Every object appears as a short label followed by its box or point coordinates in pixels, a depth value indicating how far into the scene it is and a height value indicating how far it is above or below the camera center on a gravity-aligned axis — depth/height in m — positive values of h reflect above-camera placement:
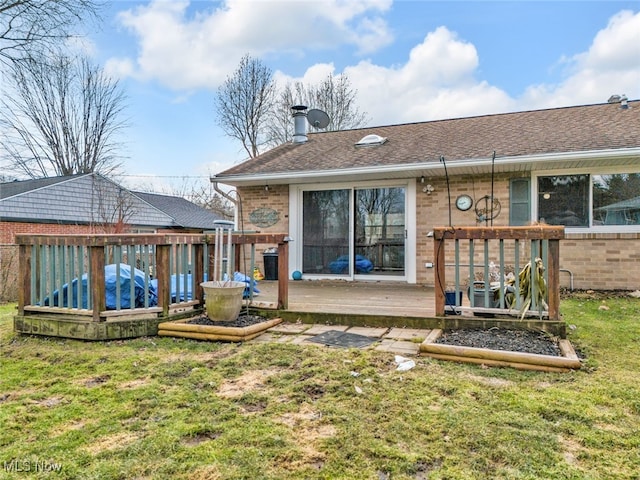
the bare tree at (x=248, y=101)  19.12 +6.71
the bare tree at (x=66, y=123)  19.88 +6.18
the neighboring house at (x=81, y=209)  14.88 +1.40
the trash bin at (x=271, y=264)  8.30 -0.50
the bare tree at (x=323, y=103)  18.78 +6.52
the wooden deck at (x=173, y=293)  3.62 -0.54
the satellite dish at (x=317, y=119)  11.24 +3.43
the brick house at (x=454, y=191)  6.40 +0.88
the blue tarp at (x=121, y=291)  4.21 -0.53
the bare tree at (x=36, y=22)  7.80 +4.42
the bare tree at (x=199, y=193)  24.44 +3.09
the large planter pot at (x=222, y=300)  3.99 -0.59
